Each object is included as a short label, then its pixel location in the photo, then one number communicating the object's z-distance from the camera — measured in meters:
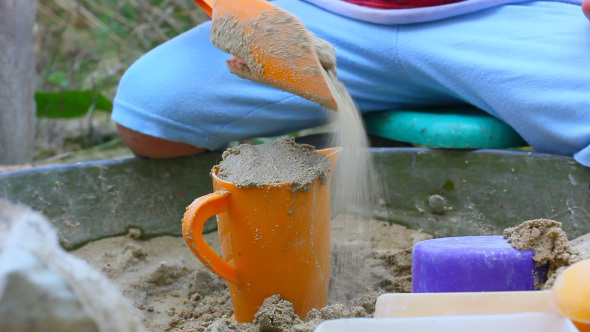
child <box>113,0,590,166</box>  2.28
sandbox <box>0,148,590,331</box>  2.24
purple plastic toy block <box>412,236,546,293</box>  2.00
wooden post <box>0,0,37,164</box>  2.73
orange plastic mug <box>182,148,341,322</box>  2.04
